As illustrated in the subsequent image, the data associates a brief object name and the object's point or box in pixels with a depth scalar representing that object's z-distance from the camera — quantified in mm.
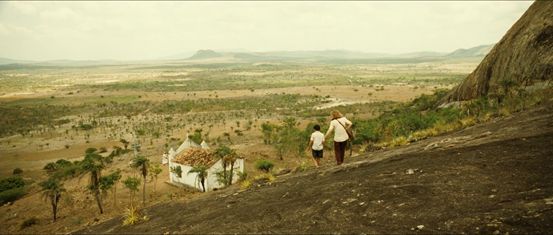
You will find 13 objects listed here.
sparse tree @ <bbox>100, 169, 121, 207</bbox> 24034
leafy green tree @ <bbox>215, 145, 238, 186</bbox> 25328
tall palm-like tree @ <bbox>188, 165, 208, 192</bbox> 24906
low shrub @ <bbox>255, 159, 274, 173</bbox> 30047
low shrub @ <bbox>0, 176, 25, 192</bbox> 31931
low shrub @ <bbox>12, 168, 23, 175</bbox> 37494
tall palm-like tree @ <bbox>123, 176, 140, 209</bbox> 23859
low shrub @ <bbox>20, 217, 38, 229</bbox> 24184
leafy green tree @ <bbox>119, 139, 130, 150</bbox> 47775
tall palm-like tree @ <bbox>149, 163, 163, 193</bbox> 27898
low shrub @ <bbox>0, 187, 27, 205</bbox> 29428
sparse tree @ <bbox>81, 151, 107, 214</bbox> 23625
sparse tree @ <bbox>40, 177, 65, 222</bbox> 23594
